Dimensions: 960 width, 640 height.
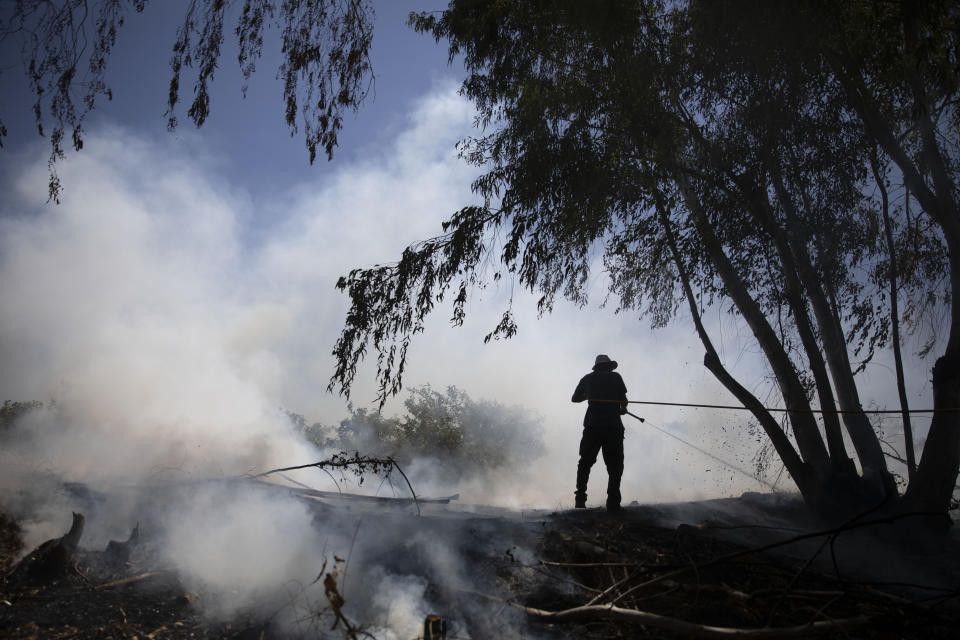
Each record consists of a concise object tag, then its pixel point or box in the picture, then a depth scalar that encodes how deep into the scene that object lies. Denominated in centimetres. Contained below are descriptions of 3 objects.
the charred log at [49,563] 388
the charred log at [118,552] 429
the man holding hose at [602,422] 639
